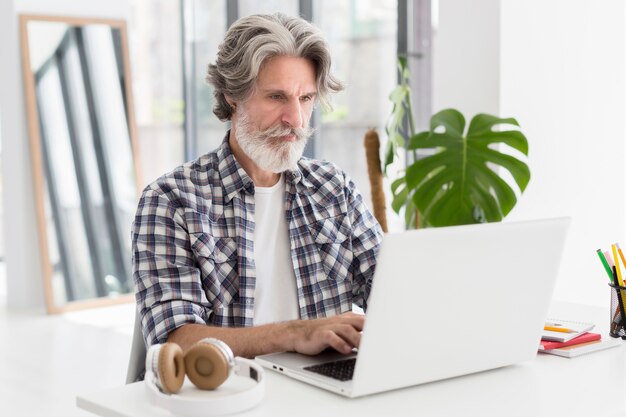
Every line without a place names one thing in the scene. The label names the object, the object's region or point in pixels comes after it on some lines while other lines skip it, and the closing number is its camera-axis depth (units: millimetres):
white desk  1310
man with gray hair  1854
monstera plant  2928
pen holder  1772
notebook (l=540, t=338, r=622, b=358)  1638
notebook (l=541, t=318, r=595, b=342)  1686
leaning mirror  5016
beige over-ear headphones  1261
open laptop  1314
